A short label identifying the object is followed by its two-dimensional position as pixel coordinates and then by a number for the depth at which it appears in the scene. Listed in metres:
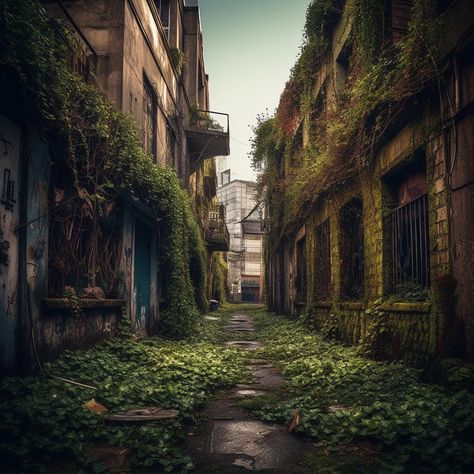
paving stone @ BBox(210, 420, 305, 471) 3.04
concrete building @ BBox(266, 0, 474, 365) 4.25
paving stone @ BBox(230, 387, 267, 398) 4.89
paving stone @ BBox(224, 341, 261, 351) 8.77
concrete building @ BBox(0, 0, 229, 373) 4.28
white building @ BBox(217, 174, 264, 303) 35.31
